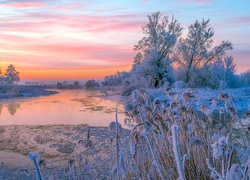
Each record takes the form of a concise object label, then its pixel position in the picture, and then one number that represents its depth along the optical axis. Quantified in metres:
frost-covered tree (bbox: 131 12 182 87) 19.21
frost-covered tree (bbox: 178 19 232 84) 20.58
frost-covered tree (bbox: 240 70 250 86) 23.19
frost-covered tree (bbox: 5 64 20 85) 39.92
